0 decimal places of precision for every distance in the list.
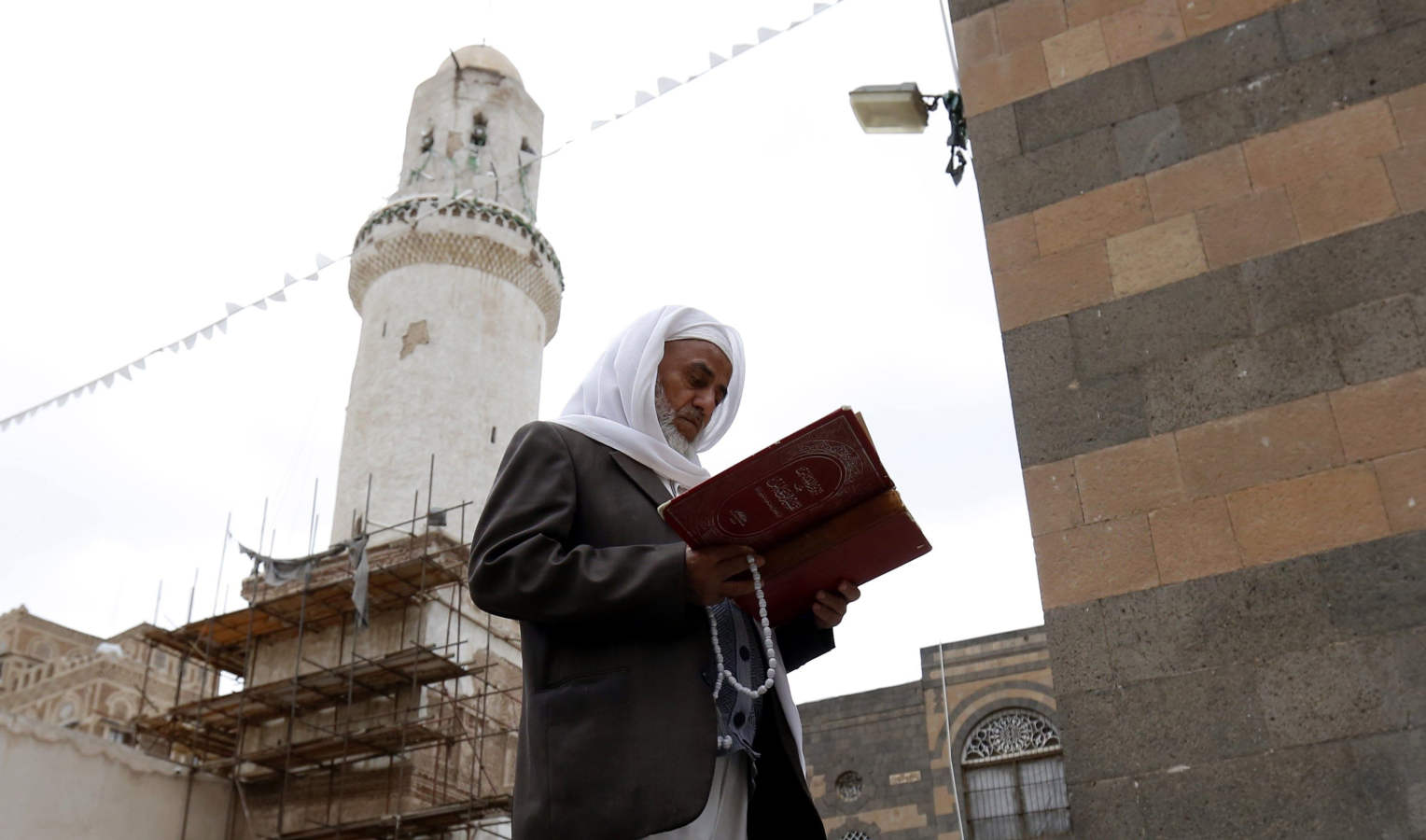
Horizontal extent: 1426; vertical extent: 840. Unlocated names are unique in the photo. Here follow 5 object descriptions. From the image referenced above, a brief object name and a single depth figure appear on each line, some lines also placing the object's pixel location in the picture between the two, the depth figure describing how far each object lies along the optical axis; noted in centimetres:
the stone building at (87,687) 2606
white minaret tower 2112
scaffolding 1709
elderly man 248
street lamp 675
